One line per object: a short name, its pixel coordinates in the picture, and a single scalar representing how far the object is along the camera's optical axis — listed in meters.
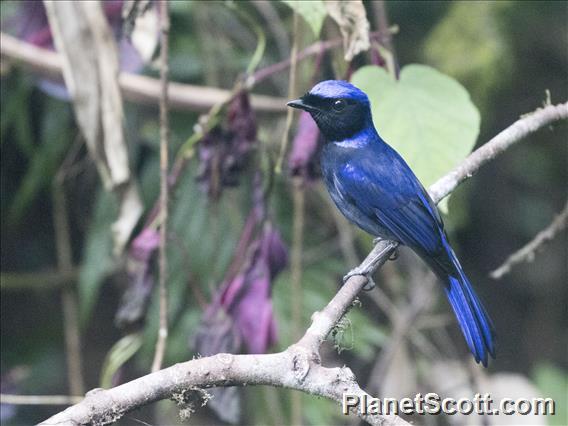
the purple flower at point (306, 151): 5.61
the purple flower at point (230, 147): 5.83
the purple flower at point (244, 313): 5.48
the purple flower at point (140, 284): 5.63
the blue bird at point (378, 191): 4.95
